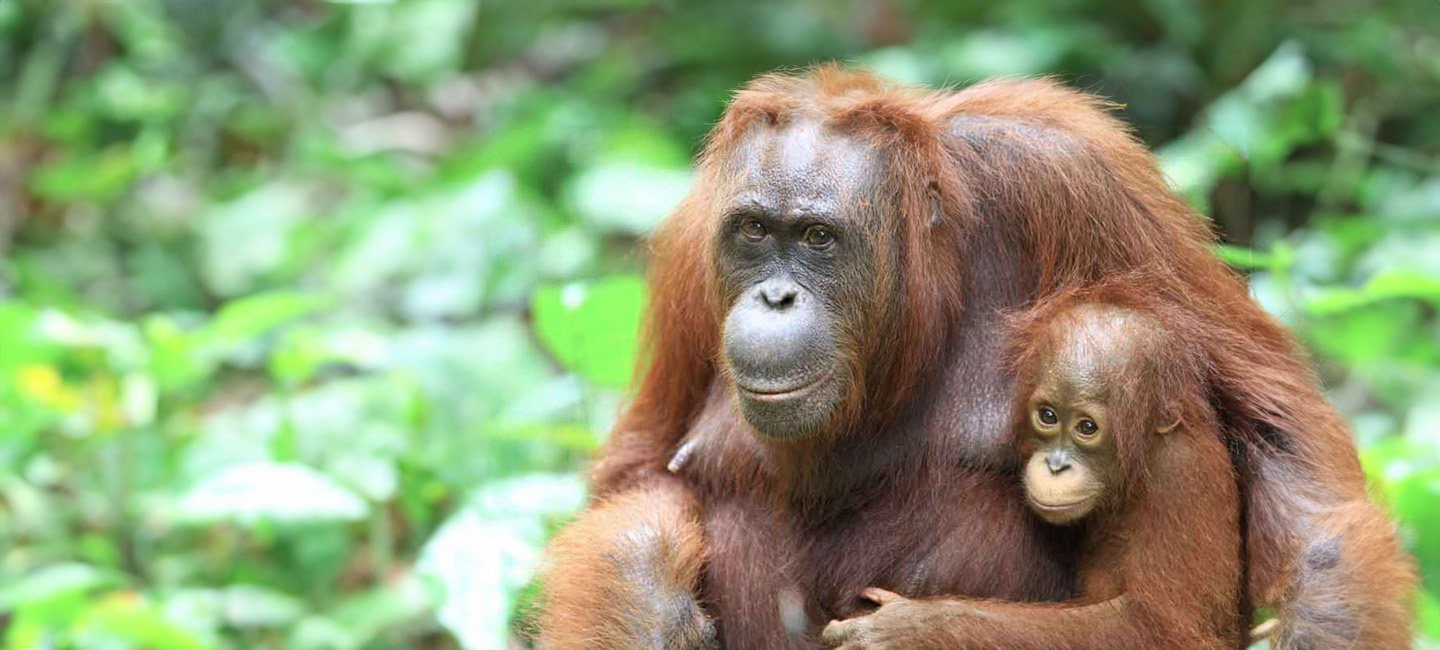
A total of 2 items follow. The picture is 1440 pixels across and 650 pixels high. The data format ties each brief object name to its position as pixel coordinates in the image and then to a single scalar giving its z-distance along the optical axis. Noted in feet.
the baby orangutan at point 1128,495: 18.98
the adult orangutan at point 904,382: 19.71
